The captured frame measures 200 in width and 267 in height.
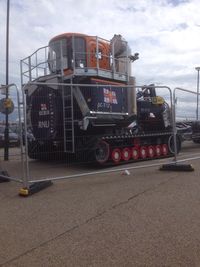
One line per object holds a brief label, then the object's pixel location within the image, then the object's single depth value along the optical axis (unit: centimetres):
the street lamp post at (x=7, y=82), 854
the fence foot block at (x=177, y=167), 608
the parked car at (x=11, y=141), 952
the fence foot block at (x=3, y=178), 559
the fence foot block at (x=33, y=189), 472
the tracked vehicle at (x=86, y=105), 709
